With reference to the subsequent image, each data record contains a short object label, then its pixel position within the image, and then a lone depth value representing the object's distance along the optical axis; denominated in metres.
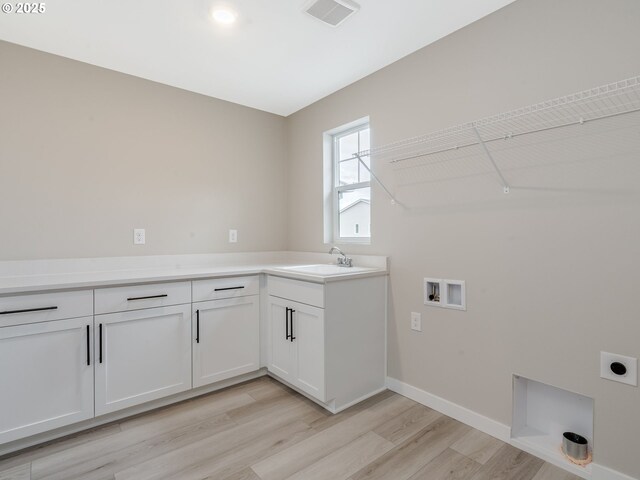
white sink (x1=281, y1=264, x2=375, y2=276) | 2.26
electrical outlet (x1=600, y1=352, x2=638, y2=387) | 1.42
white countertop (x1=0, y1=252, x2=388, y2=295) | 1.88
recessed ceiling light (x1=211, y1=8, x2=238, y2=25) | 1.86
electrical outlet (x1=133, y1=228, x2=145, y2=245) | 2.56
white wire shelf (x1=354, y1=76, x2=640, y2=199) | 1.46
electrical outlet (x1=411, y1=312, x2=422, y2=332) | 2.26
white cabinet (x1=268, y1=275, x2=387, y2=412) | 2.12
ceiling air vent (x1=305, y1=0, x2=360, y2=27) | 1.79
